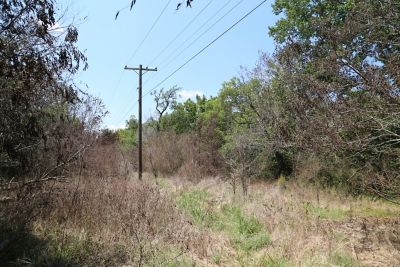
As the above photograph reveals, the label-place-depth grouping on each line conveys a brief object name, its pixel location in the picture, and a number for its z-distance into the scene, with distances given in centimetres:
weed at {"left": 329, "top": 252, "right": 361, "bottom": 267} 671
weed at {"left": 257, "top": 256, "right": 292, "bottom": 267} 651
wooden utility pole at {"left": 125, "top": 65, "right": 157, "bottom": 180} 2578
